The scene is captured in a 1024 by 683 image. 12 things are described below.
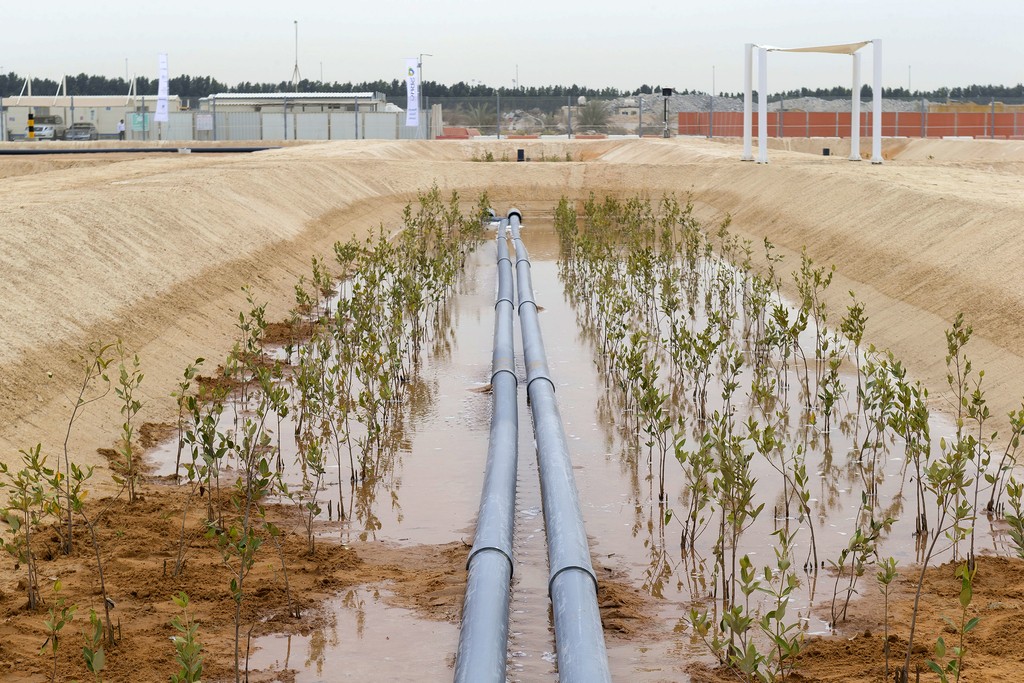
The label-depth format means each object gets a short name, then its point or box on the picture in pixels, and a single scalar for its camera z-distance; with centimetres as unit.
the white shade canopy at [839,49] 2656
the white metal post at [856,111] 2869
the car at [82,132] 5681
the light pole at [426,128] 5432
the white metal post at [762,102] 2791
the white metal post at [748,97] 2870
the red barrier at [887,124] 5269
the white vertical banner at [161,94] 5047
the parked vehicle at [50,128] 5756
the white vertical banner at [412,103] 4731
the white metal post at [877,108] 2639
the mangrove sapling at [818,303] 1093
